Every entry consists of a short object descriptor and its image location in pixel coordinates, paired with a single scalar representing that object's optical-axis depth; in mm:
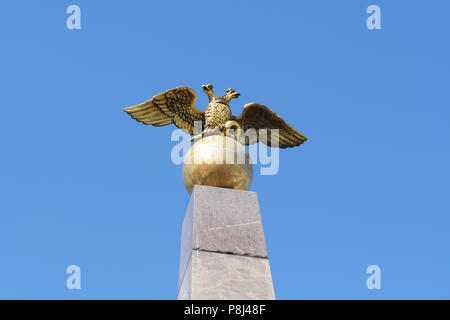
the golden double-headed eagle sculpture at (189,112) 10125
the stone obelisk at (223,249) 5969
